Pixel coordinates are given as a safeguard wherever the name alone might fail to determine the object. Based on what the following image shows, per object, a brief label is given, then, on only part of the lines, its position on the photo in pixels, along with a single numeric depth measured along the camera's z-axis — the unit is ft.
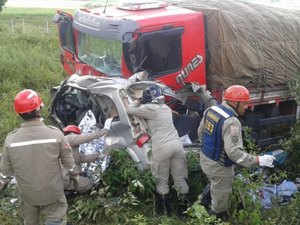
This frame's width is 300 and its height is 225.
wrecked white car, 17.85
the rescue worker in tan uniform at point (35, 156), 12.37
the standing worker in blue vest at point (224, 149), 14.58
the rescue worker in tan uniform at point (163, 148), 17.01
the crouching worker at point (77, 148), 16.88
